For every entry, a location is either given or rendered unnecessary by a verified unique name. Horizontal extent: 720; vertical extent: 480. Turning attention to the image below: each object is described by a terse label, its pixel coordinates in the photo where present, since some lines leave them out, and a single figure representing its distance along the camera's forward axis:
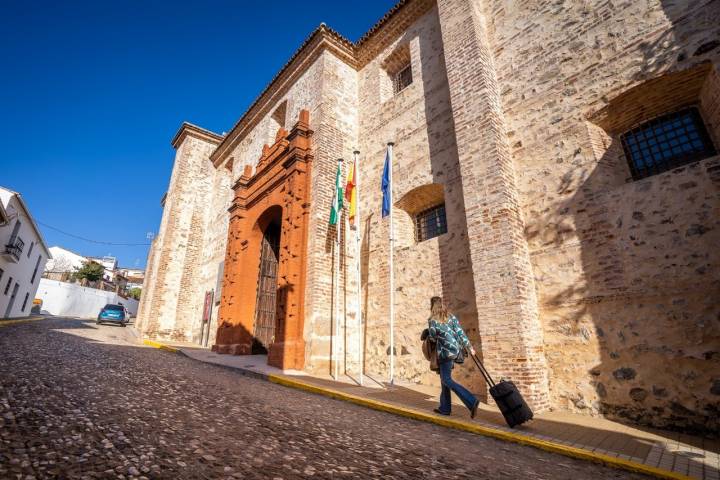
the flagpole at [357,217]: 7.59
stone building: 4.62
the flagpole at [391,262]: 6.75
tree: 39.42
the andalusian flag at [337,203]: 8.55
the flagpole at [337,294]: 8.08
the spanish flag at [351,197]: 8.66
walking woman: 4.40
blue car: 23.22
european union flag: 7.98
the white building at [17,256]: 18.88
